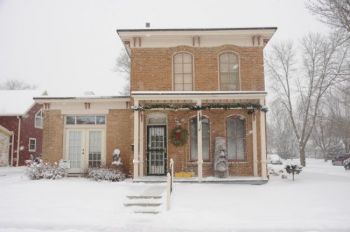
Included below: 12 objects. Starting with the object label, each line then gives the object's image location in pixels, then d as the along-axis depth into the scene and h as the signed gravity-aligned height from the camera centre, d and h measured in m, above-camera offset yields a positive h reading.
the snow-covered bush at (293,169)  15.67 -0.98
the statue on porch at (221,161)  14.67 -0.55
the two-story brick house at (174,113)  15.51 +1.67
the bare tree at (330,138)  39.69 +1.13
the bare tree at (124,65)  37.09 +9.26
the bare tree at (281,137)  52.96 +1.82
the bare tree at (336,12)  16.30 +6.54
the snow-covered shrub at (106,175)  15.17 -1.14
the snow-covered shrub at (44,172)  15.82 -1.03
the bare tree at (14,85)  61.00 +11.83
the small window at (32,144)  28.42 +0.46
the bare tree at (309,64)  28.89 +7.41
